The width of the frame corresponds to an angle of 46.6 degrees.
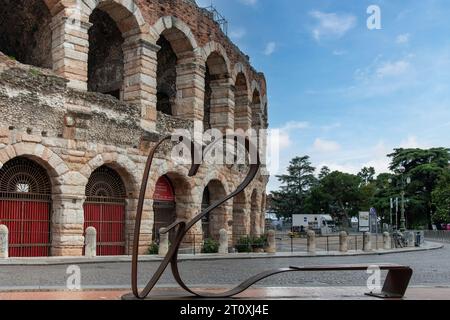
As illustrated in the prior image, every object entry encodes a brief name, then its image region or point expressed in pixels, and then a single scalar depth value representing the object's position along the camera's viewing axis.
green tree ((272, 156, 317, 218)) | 66.31
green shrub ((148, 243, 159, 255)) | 16.42
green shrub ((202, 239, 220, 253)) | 17.73
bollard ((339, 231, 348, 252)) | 20.42
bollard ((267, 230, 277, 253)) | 18.55
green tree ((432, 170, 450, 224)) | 42.97
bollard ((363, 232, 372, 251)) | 22.02
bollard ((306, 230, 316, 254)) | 19.22
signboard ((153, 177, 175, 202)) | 18.50
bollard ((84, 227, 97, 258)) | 14.13
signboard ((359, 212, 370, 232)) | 24.44
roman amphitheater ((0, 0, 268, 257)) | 14.12
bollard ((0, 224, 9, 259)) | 12.47
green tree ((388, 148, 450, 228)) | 50.94
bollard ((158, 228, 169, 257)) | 15.67
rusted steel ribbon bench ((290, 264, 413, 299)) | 4.70
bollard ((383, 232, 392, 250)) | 24.09
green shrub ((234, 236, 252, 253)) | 19.64
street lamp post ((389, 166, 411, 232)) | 29.39
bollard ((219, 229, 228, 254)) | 17.50
